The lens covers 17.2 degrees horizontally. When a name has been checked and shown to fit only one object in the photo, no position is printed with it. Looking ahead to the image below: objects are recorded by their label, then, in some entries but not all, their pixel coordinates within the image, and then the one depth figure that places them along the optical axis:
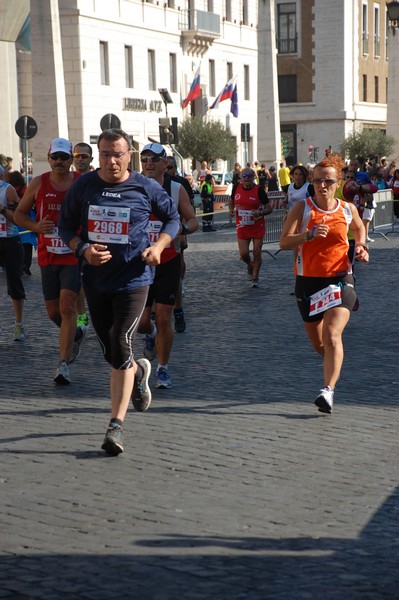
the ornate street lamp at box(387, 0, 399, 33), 29.64
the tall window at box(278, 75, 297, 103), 80.62
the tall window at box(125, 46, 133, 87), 52.38
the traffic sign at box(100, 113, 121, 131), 28.31
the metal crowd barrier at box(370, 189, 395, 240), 30.53
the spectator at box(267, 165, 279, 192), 44.41
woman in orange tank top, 8.80
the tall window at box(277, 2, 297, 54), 80.94
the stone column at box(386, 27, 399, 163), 52.81
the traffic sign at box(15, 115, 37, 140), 28.45
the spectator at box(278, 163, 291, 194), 43.16
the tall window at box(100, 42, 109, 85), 50.25
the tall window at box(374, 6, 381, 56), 85.00
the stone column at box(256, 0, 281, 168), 47.94
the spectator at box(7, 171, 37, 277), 21.16
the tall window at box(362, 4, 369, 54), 82.81
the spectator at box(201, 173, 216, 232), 36.94
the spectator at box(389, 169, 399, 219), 34.25
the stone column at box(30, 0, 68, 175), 34.97
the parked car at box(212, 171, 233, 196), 49.47
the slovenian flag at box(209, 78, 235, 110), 56.59
